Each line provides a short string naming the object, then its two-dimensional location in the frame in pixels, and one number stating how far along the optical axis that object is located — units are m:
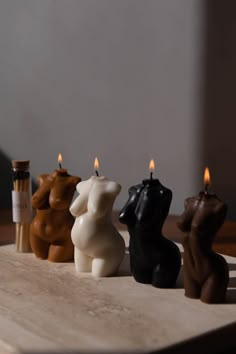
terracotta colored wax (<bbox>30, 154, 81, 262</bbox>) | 0.78
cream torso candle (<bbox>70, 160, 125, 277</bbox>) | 0.72
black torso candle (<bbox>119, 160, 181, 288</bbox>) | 0.69
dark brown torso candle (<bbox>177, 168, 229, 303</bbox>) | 0.63
